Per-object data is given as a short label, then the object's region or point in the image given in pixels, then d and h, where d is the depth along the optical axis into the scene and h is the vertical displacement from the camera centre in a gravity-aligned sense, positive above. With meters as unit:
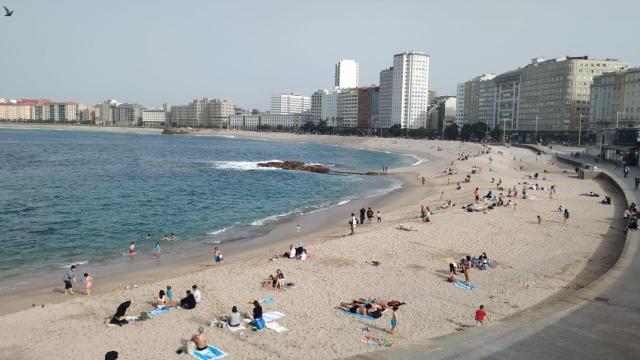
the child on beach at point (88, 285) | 16.28 -5.13
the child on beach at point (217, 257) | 20.20 -5.12
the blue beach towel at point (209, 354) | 11.32 -5.08
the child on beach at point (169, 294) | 15.16 -4.98
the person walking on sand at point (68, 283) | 16.50 -5.17
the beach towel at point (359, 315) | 13.61 -4.99
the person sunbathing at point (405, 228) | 24.86 -4.74
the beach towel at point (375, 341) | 11.86 -4.96
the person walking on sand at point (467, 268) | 16.74 -4.53
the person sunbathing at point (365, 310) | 13.61 -4.87
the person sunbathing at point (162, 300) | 14.74 -5.04
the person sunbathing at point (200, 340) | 11.57 -4.87
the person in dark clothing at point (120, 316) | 13.41 -5.06
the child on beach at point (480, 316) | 12.78 -4.59
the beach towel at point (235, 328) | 12.85 -5.05
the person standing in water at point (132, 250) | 21.77 -5.30
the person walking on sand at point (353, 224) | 24.66 -4.54
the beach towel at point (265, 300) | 14.83 -5.05
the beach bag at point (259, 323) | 12.85 -4.93
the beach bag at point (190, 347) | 11.46 -4.97
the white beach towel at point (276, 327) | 12.81 -5.03
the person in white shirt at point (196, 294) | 14.80 -4.86
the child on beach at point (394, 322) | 12.52 -4.70
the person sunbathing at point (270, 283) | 16.30 -4.96
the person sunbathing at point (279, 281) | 16.11 -4.83
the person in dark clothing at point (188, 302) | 14.48 -4.98
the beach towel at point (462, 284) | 16.15 -4.87
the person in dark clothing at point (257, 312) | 13.05 -4.69
